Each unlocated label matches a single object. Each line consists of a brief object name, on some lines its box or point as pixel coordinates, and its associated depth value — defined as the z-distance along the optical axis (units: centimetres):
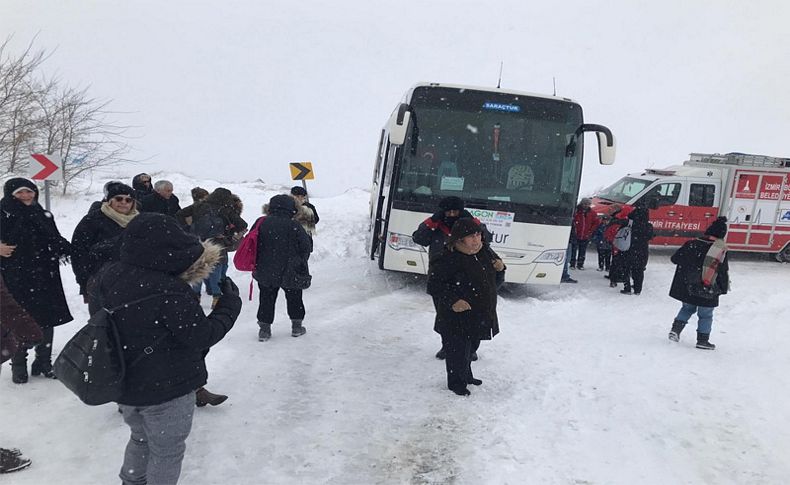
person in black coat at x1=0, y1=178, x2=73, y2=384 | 462
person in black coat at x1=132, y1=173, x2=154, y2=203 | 761
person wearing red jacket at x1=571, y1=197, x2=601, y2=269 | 1137
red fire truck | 1392
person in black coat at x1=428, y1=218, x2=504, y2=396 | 475
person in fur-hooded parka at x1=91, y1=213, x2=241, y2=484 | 265
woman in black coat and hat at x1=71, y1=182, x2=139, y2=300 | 463
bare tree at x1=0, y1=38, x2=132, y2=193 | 1388
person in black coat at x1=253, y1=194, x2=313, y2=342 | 615
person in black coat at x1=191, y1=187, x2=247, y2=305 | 719
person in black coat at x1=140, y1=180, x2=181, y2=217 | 692
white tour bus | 838
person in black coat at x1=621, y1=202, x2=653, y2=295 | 977
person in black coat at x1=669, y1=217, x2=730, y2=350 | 664
